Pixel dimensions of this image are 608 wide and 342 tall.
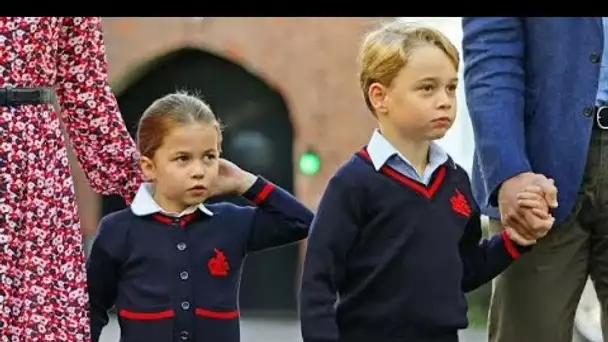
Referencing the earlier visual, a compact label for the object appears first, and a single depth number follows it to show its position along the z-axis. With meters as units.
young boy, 6.73
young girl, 7.04
